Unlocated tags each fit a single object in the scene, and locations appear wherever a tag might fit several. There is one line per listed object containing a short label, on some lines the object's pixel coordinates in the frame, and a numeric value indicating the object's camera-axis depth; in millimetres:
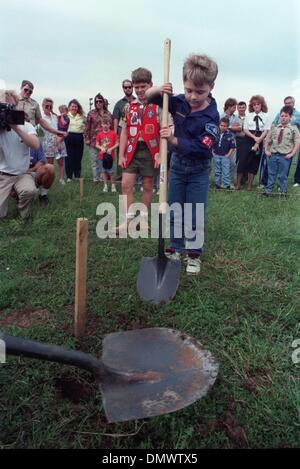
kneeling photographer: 4379
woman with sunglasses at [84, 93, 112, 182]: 7180
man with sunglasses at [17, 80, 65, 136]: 5664
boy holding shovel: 2760
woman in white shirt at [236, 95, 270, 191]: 7289
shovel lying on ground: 1549
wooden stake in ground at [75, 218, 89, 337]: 2029
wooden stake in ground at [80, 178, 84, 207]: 5008
